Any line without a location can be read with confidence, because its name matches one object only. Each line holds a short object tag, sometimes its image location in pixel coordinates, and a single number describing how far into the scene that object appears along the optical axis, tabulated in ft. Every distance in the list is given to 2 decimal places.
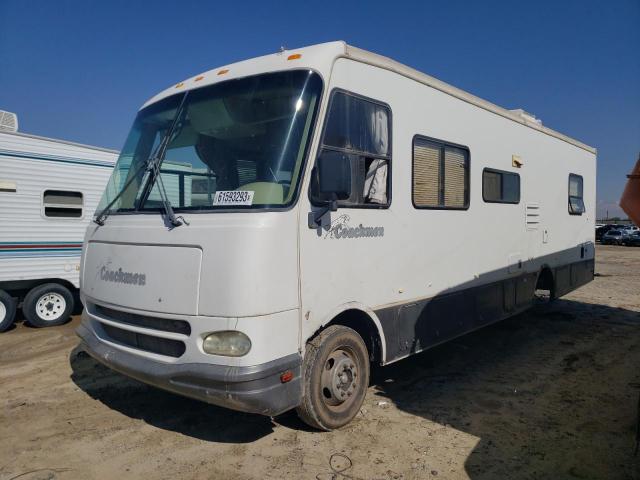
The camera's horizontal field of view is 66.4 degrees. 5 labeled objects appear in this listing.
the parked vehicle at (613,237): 117.80
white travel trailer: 26.45
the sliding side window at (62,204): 28.09
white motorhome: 11.45
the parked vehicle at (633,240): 114.01
